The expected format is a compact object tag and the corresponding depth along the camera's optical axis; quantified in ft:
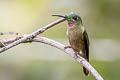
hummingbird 19.13
